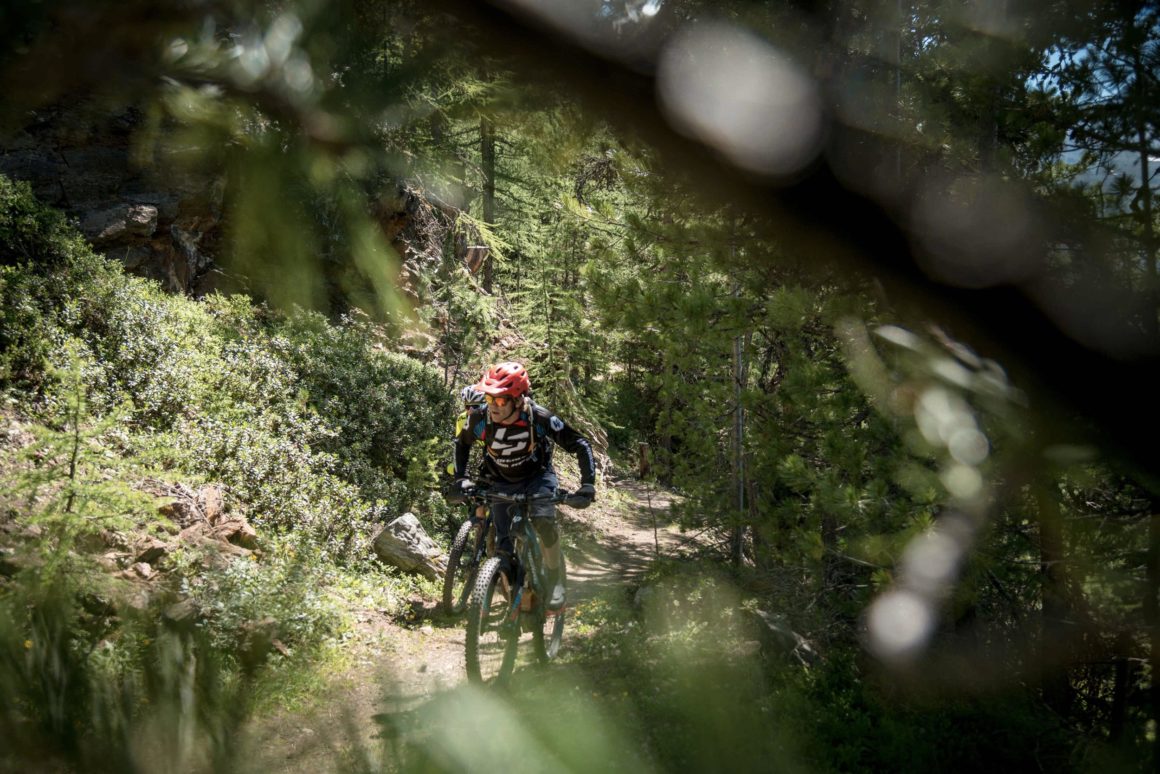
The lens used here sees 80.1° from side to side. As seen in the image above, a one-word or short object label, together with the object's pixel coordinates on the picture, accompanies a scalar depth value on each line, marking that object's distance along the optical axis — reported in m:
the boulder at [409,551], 8.13
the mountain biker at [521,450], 5.72
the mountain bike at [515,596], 5.29
